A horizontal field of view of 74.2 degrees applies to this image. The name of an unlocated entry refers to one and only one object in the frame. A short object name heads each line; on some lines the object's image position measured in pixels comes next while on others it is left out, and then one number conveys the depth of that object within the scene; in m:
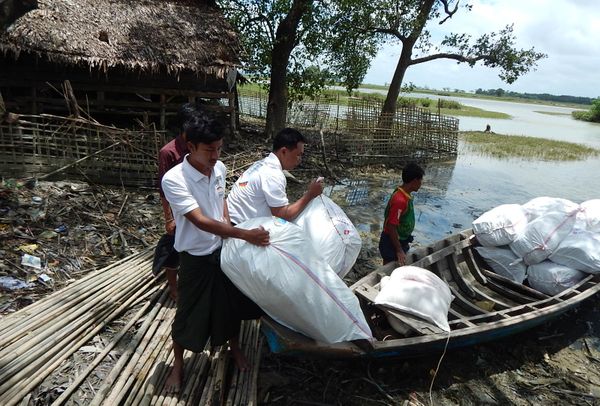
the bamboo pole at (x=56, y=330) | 2.45
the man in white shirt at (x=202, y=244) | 1.94
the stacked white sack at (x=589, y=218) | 4.17
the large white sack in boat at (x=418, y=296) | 2.76
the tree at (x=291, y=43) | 10.20
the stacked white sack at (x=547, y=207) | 4.25
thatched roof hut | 7.74
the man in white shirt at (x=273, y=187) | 2.35
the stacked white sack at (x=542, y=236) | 3.98
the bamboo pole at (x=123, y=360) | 2.22
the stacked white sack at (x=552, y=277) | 3.86
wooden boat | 2.36
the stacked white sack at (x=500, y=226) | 4.12
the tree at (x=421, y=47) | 11.62
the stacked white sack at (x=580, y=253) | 3.91
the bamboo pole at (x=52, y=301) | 2.70
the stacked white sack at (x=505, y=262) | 4.11
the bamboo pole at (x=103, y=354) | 2.30
